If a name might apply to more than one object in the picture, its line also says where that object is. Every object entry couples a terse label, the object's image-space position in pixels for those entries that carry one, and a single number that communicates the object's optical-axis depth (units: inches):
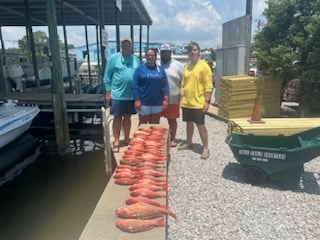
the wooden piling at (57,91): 212.2
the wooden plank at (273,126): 133.5
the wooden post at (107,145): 142.7
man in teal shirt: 139.1
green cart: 115.3
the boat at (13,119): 208.4
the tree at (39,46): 556.8
